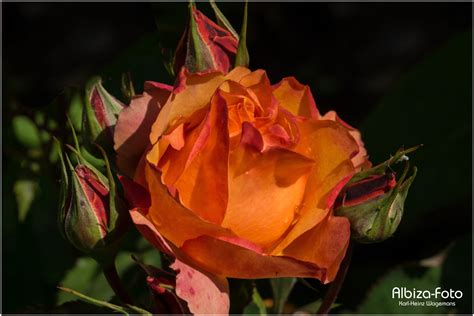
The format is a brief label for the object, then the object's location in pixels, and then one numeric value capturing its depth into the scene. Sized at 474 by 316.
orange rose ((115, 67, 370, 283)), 0.79
